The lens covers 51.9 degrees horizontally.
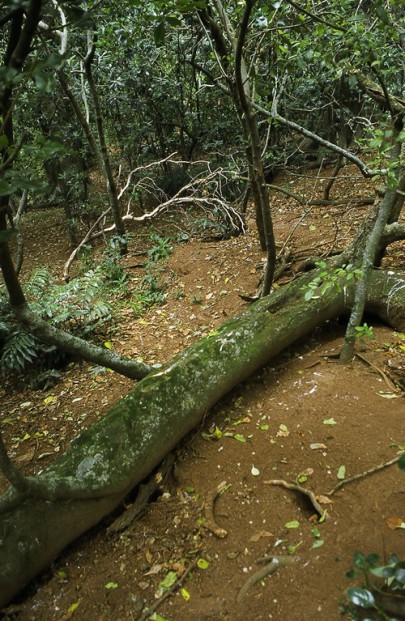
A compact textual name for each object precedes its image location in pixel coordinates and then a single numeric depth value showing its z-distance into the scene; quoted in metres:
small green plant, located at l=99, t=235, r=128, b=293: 7.40
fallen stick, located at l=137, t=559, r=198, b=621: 2.30
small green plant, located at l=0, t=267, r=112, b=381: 5.16
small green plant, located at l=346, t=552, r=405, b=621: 1.58
